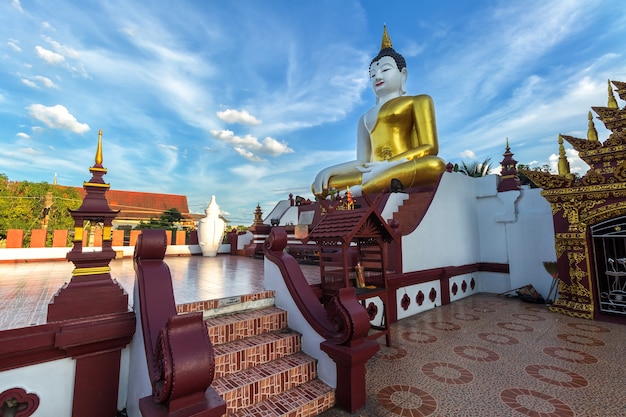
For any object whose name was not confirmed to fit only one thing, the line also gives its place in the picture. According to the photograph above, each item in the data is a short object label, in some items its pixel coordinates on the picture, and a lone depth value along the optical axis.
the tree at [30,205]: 16.02
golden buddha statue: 7.42
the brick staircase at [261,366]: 2.35
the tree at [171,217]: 18.92
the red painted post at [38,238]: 6.48
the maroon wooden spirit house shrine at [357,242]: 3.37
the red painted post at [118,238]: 7.54
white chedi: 8.47
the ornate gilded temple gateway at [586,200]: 4.87
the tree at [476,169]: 17.44
